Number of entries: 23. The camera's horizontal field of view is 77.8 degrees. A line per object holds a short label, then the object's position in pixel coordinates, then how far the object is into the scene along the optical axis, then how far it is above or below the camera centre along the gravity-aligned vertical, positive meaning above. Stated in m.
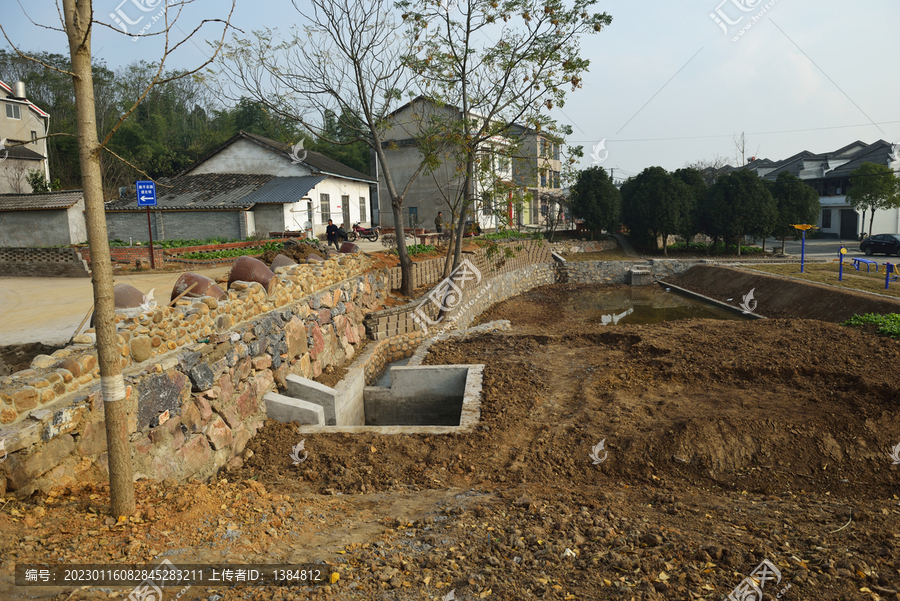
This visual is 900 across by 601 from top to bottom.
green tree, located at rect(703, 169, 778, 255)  27.30 +1.26
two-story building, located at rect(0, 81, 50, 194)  29.92 +6.64
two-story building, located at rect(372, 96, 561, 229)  14.45 +2.33
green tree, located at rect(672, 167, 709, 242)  29.00 +1.69
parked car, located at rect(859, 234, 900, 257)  26.95 -0.79
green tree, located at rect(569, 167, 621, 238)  31.88 +2.30
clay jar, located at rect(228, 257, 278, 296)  8.38 -0.33
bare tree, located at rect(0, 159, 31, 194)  29.81 +4.49
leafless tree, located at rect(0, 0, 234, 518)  2.88 +0.22
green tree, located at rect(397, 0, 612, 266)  13.33 +4.30
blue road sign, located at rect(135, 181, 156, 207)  14.43 +1.67
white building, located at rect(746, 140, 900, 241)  39.03 +3.80
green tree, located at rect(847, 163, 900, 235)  33.34 +2.41
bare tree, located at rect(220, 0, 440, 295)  12.95 +3.40
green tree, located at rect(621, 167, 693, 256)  28.70 +1.67
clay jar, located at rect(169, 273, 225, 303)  7.11 -0.45
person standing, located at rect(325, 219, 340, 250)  20.23 +0.54
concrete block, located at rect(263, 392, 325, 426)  6.95 -2.02
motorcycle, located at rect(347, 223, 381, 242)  25.34 +0.61
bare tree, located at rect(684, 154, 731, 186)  43.57 +4.79
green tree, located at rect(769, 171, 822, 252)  27.95 +1.28
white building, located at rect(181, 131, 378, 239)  23.89 +3.11
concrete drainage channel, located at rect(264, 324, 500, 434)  8.48 -2.44
